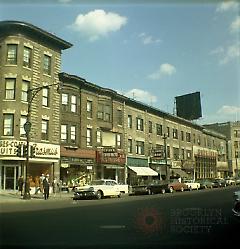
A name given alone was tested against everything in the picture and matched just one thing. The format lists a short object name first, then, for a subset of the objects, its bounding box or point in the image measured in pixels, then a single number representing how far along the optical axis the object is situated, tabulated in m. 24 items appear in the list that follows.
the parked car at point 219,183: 46.08
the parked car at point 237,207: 9.70
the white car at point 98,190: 23.48
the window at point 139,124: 40.69
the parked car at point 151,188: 28.62
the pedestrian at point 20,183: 24.94
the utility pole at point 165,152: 42.38
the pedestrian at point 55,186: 28.73
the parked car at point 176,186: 31.05
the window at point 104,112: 34.85
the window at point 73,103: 31.58
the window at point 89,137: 33.05
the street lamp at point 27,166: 22.37
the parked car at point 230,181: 51.43
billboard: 49.03
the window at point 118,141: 37.07
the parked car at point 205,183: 42.08
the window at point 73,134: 31.23
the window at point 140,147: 40.40
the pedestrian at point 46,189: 22.72
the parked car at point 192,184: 37.06
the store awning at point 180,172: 48.27
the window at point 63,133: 30.40
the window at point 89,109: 33.33
